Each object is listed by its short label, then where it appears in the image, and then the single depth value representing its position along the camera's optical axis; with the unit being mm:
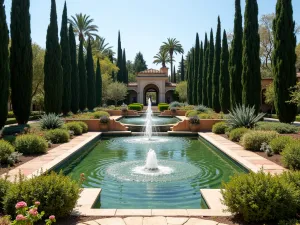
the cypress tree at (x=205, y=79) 30859
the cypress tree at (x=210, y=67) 28889
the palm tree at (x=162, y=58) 61312
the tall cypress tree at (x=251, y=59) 16734
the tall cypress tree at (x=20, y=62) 15242
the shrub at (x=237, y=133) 11728
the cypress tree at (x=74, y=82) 24688
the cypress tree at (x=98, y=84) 37222
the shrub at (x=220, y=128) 14588
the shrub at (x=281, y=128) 12148
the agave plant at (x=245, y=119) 13141
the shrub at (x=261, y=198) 3967
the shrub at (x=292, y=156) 6801
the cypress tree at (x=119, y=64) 46444
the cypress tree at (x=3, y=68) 12547
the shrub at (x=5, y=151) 7473
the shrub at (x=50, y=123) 13086
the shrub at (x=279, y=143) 8680
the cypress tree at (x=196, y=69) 35281
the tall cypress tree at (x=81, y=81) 28312
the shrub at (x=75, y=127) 13951
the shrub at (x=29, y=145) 8969
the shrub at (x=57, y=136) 11297
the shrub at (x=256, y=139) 9773
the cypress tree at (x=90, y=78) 32000
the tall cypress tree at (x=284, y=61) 14727
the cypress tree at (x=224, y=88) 23141
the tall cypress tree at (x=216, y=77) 26344
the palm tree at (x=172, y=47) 58406
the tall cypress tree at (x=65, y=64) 22219
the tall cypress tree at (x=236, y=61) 19172
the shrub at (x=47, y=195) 4051
